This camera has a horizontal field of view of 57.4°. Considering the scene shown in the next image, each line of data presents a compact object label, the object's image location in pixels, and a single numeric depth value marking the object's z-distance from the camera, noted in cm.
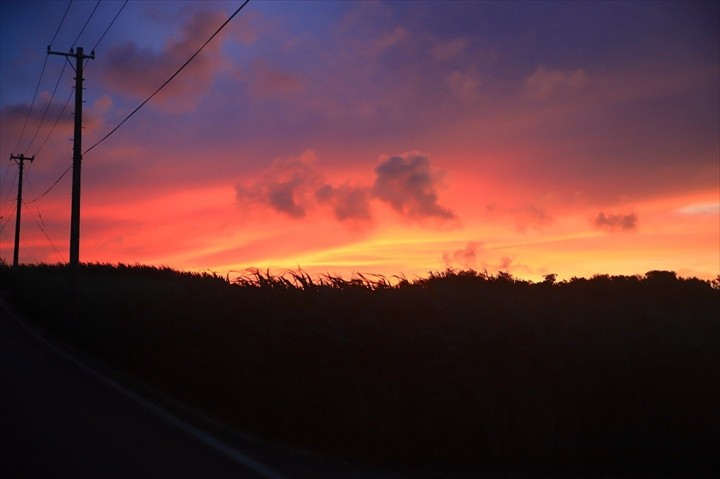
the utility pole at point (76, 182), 2233
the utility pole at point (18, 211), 4962
